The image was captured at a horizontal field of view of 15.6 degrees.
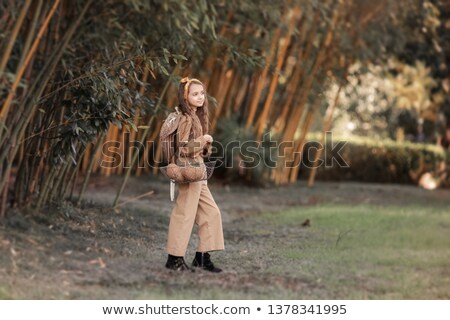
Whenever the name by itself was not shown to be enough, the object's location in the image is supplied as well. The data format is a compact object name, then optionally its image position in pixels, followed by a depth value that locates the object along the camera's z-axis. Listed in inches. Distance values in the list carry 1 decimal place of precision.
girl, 241.6
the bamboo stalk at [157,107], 312.1
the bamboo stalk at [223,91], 552.3
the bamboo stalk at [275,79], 525.6
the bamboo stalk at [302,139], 618.4
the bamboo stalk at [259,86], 523.0
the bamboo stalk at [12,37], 275.0
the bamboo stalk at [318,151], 607.7
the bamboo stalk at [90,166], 337.1
